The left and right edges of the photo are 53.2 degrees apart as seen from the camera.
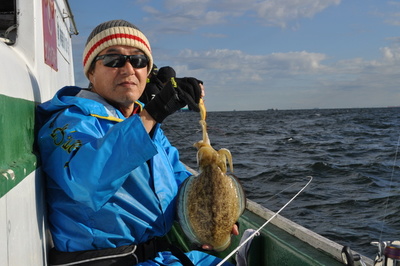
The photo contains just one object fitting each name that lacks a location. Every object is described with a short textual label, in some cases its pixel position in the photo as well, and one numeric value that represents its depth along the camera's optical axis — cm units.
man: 203
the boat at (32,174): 172
